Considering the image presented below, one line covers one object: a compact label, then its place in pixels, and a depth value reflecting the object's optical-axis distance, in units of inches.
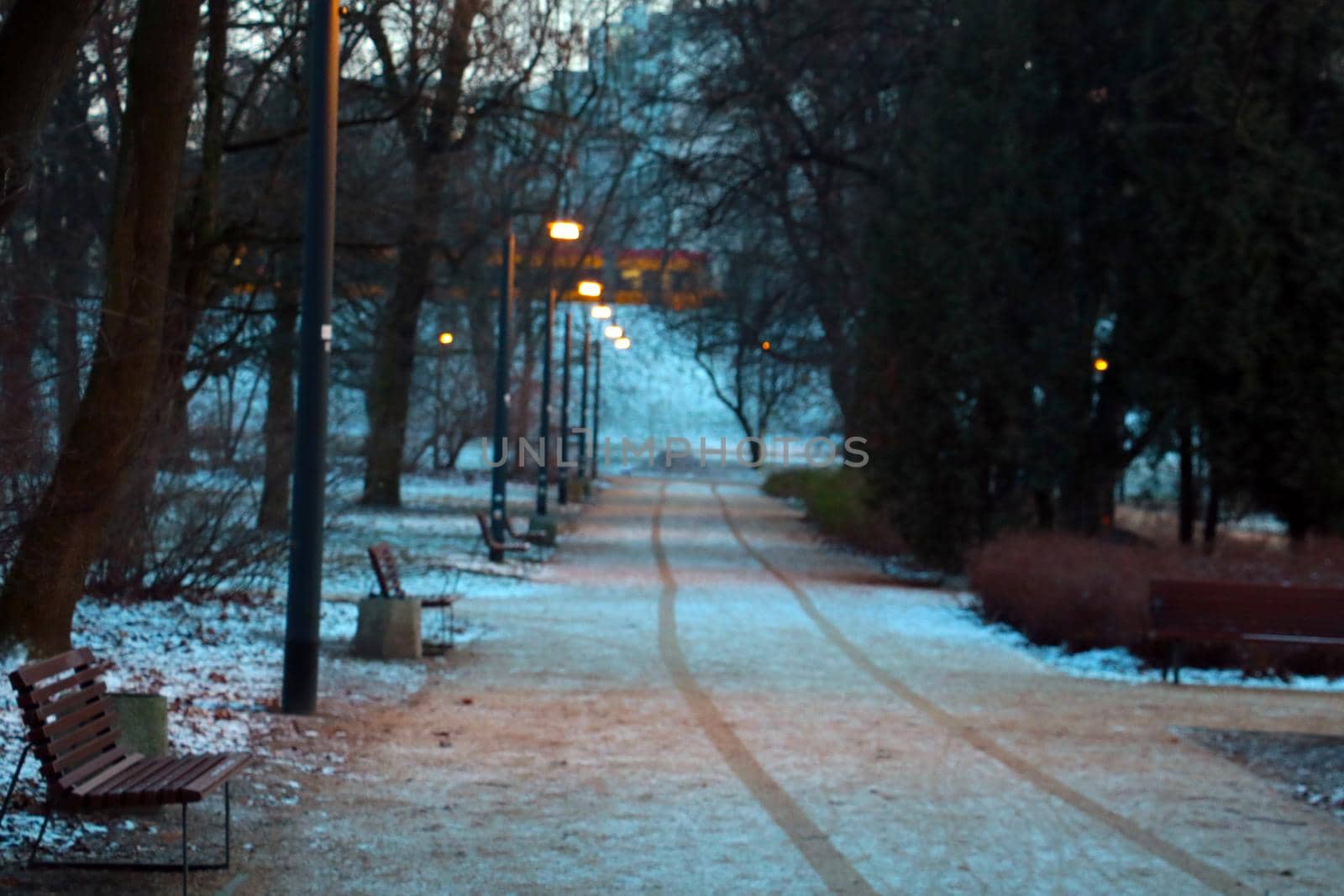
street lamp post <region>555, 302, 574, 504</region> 1798.7
